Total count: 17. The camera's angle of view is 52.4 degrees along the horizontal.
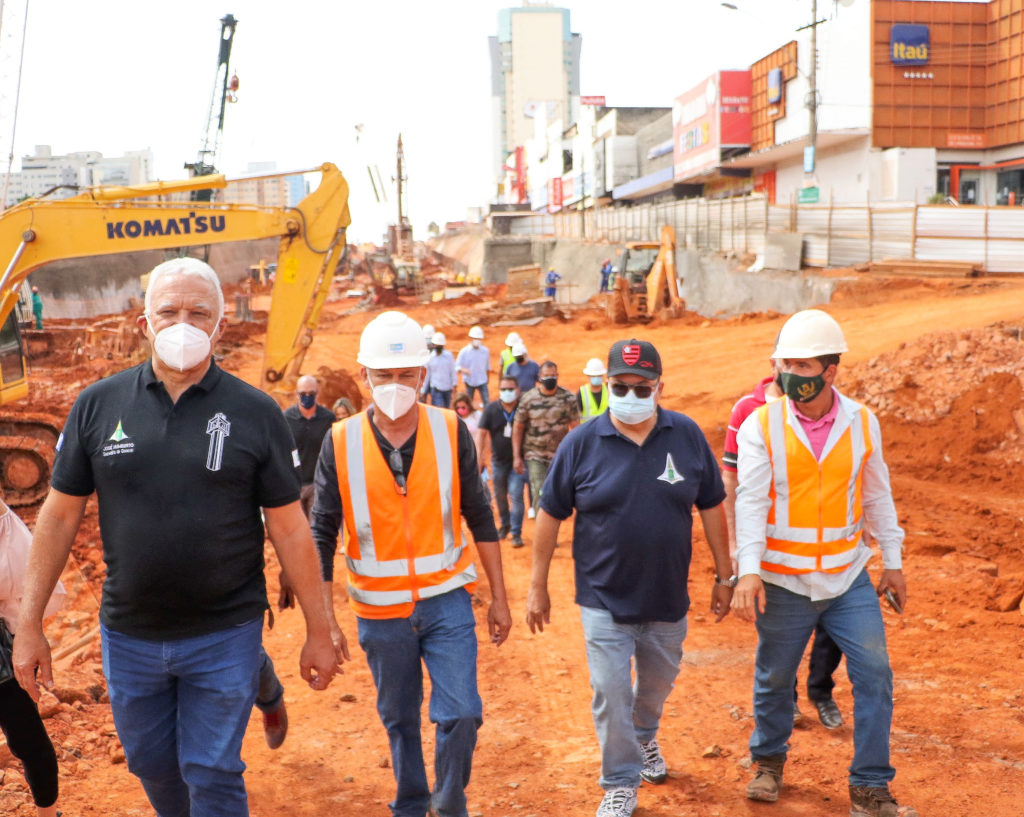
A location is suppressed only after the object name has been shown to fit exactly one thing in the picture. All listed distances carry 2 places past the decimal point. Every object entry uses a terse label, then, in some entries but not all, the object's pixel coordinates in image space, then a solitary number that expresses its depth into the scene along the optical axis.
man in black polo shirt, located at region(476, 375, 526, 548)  11.08
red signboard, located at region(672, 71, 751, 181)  46.31
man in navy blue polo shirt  4.77
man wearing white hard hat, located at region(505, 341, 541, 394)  12.09
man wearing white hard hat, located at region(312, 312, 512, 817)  4.43
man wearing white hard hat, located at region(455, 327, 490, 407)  15.97
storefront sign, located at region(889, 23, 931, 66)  34.56
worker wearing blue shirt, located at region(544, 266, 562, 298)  44.47
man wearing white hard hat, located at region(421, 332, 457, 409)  14.95
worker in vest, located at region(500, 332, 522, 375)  12.86
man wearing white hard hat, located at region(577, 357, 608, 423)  10.32
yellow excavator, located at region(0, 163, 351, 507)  13.05
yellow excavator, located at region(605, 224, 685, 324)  32.19
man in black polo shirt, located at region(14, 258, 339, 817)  3.57
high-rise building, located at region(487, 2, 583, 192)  168.50
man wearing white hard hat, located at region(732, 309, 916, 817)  4.66
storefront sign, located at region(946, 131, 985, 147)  34.97
